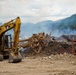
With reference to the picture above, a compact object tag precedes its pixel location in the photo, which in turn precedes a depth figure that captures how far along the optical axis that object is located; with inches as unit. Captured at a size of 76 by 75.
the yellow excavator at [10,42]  931.3
